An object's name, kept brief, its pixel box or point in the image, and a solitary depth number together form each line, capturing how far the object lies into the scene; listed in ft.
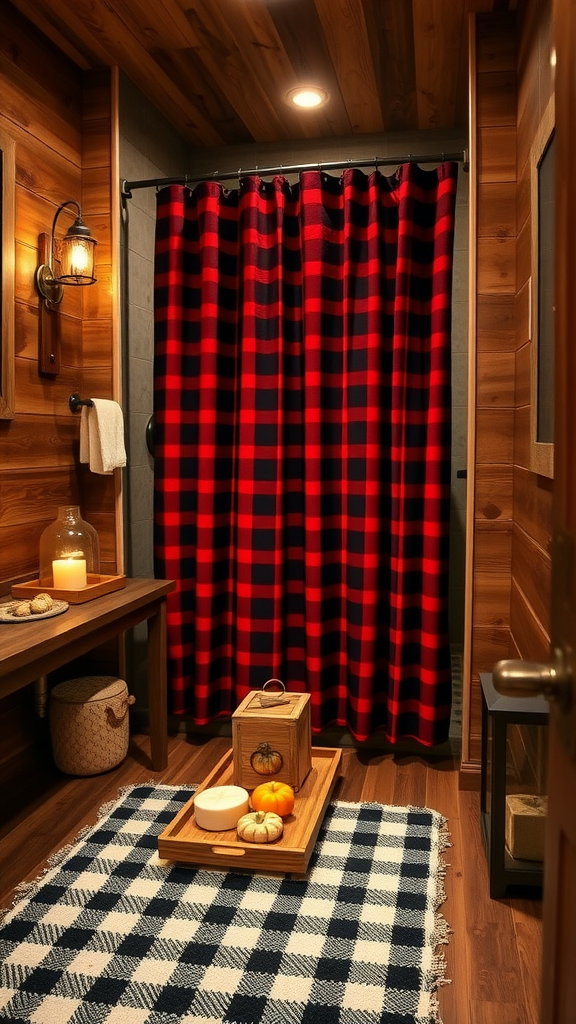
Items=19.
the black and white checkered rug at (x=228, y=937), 4.95
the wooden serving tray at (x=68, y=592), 7.47
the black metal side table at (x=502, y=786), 5.89
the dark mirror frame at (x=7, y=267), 7.30
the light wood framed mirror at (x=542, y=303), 5.63
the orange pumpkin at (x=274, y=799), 6.70
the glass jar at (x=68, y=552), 7.60
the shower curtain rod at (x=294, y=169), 8.29
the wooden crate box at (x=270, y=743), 7.09
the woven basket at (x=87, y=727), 8.08
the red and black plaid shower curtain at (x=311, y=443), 8.55
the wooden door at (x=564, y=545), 2.17
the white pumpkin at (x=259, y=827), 6.42
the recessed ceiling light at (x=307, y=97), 9.45
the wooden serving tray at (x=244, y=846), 6.32
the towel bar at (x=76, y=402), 8.41
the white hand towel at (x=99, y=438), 8.45
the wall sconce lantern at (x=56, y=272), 7.99
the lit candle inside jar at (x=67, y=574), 7.58
